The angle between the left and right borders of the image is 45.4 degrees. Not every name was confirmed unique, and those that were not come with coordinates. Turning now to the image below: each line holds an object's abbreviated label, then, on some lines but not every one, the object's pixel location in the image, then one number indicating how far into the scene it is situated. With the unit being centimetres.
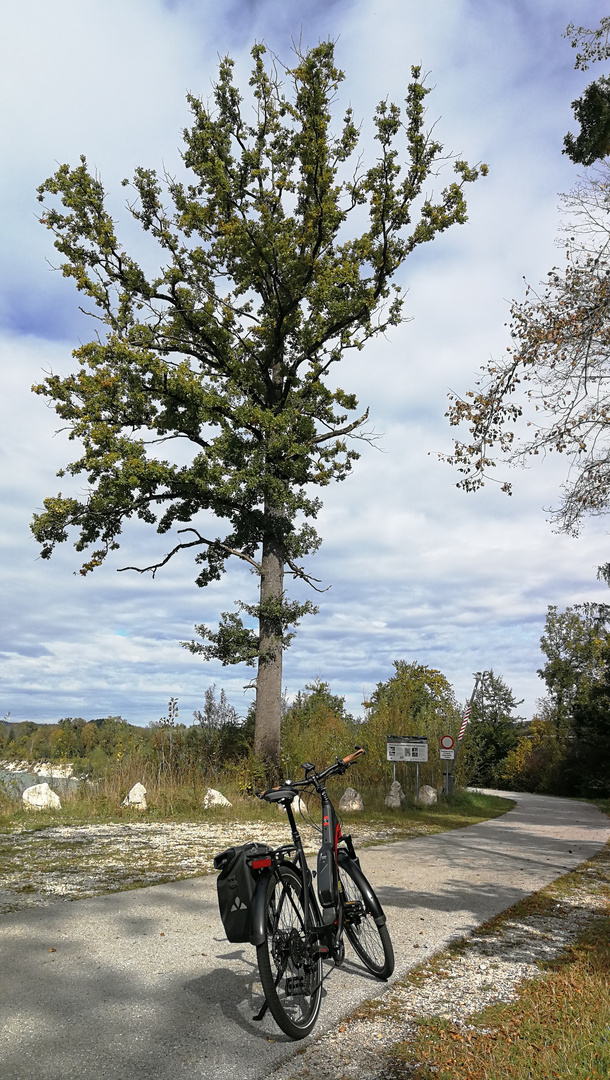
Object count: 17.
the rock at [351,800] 1468
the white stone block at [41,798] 1205
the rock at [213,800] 1306
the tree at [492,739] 3891
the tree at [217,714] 1797
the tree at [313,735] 1700
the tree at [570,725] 2862
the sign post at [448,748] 1736
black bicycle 359
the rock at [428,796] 1727
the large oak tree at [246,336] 1731
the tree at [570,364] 1091
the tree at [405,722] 1792
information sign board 1567
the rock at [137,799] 1248
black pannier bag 359
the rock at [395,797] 1596
